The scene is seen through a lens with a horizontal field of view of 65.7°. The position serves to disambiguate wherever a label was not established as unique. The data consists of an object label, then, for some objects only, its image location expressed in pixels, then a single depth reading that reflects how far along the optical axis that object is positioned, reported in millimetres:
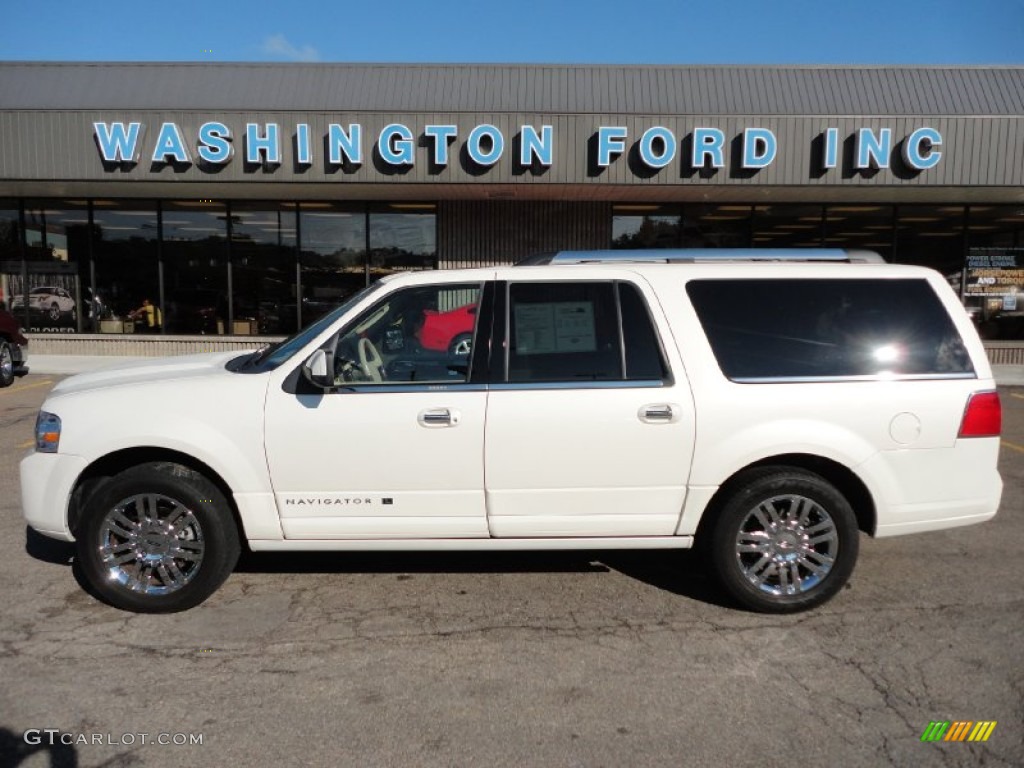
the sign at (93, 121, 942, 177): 12719
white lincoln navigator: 4035
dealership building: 12820
